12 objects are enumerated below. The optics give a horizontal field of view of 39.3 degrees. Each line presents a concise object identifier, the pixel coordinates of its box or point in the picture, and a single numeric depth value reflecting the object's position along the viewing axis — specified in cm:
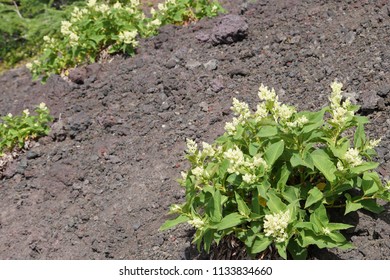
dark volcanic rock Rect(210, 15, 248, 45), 606
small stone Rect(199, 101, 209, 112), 531
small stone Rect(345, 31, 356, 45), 538
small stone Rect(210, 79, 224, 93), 550
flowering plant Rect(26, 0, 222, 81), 666
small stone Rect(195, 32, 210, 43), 622
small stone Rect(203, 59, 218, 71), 579
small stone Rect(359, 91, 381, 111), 445
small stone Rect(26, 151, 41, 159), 563
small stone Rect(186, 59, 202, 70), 588
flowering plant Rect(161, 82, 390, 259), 318
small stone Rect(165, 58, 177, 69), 598
